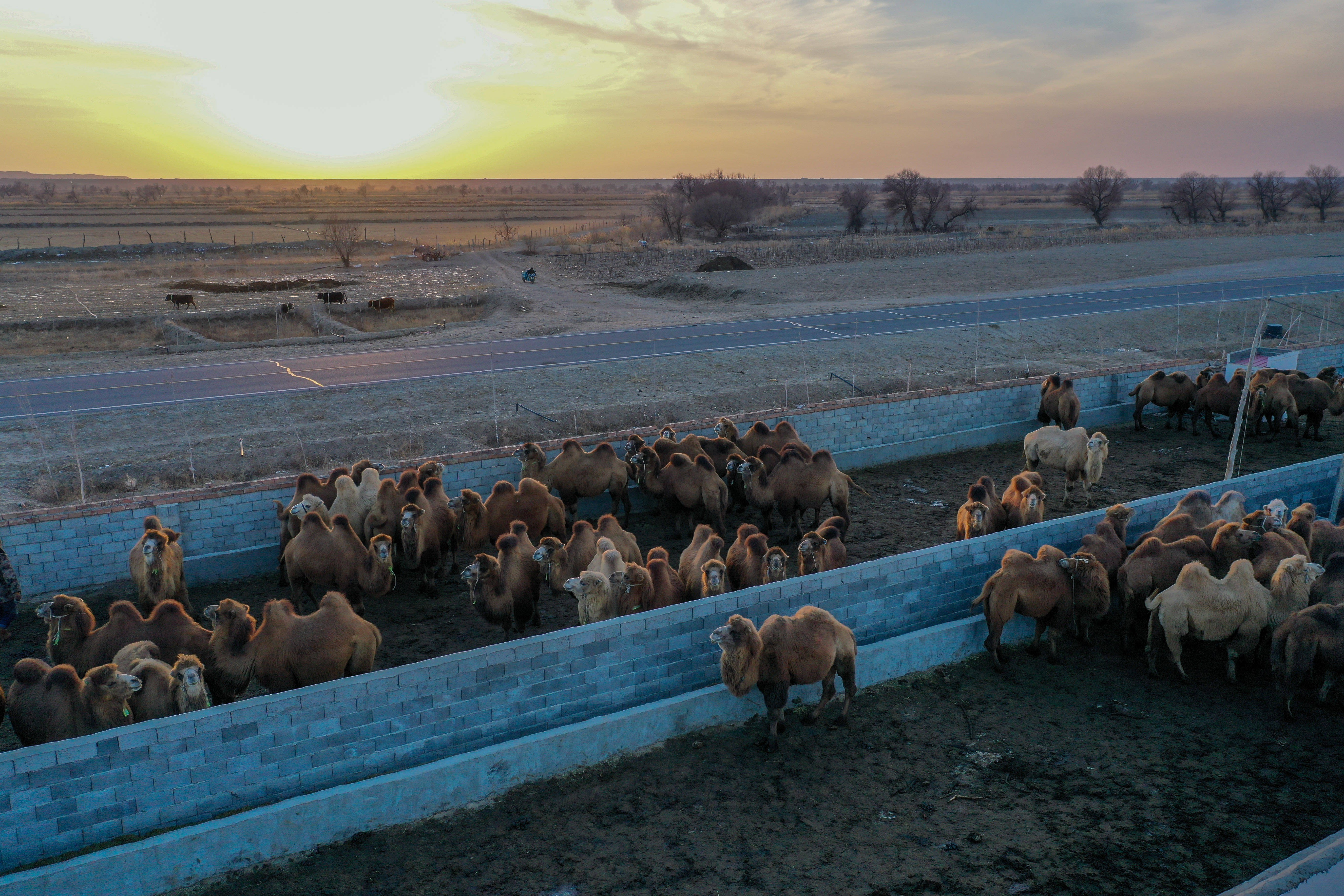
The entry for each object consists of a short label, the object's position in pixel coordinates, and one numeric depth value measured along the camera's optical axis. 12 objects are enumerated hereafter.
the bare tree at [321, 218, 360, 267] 60.38
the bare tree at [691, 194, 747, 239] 76.25
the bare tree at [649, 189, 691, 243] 76.56
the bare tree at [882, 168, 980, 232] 85.31
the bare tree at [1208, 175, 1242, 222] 92.25
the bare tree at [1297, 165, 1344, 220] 92.75
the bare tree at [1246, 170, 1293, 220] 91.94
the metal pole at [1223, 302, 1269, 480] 13.80
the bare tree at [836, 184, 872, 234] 82.63
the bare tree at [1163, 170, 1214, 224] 93.81
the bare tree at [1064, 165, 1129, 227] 93.06
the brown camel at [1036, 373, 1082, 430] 18.70
